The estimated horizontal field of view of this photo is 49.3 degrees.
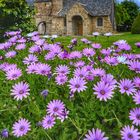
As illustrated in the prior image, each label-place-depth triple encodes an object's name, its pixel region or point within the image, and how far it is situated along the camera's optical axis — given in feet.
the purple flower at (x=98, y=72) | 3.27
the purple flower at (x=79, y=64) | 3.68
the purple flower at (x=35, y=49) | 4.32
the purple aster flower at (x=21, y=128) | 2.65
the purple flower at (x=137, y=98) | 2.67
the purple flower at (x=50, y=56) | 3.95
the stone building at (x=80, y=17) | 48.09
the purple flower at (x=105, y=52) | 4.18
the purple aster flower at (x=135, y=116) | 2.57
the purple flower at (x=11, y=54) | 4.35
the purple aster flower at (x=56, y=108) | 2.71
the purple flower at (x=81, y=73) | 3.18
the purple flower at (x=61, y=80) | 3.10
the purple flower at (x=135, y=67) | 3.29
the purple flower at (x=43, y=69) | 3.36
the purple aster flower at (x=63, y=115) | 2.71
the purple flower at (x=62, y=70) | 3.33
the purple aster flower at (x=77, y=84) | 2.87
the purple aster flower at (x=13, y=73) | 3.34
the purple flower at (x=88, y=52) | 4.10
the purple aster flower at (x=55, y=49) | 4.09
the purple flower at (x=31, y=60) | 3.90
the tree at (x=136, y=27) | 34.06
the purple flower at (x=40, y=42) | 4.58
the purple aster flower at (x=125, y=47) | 4.19
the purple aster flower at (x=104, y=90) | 2.70
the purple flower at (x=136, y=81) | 2.94
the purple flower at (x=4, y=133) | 2.64
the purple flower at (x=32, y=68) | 3.43
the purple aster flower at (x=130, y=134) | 2.37
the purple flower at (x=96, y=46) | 4.57
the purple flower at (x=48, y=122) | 2.64
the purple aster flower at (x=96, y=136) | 2.33
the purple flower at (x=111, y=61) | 3.63
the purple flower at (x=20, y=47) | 4.62
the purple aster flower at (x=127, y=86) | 2.79
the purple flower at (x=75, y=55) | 4.01
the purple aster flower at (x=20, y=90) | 2.91
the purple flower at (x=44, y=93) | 2.92
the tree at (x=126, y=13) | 59.88
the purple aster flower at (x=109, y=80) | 2.82
